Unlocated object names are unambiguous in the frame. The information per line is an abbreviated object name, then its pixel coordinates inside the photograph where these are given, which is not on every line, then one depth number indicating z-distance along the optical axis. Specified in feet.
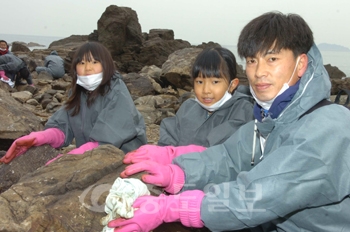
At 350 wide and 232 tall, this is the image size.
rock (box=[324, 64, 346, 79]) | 93.30
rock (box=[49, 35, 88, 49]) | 134.99
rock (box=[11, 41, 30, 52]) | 101.14
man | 5.75
